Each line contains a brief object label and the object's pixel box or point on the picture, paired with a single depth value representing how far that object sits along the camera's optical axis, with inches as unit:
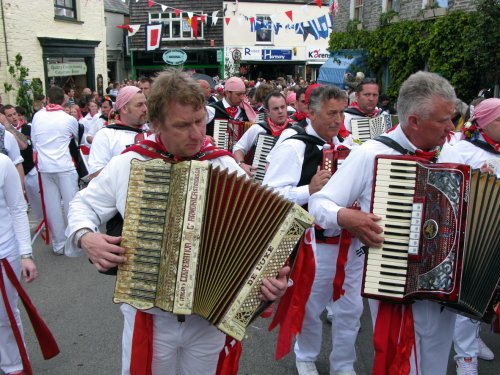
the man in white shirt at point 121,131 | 180.5
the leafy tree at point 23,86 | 492.4
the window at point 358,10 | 670.5
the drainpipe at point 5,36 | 517.7
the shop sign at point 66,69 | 611.5
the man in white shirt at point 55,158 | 246.5
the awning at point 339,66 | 652.7
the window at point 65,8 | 612.1
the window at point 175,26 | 1160.2
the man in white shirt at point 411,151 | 94.3
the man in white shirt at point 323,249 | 138.9
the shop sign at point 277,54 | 1157.7
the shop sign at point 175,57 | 623.2
